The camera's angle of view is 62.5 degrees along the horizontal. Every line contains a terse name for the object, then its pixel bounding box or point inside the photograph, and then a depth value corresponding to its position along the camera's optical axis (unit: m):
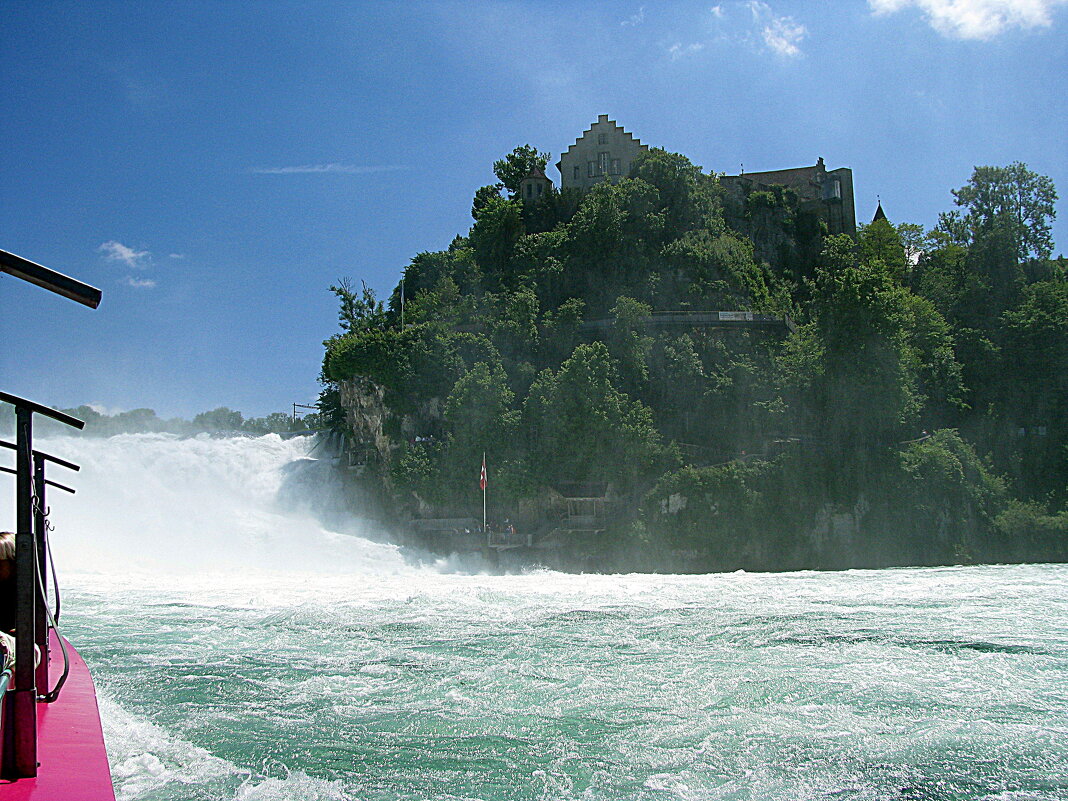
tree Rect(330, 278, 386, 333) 67.25
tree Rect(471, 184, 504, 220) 65.25
